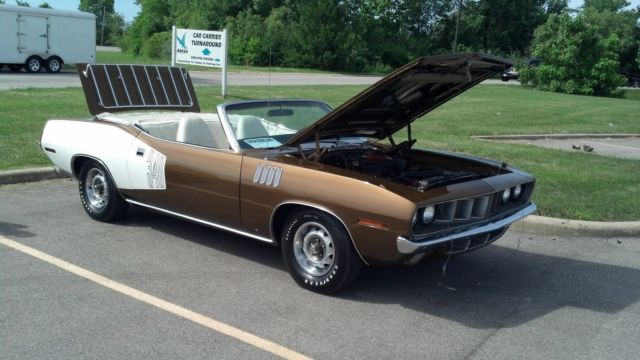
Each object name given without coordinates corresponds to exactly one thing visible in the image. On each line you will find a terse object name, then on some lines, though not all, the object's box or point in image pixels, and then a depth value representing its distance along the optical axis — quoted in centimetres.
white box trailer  2506
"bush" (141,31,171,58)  4995
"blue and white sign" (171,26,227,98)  1906
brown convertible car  441
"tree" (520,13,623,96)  3716
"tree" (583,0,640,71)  7000
